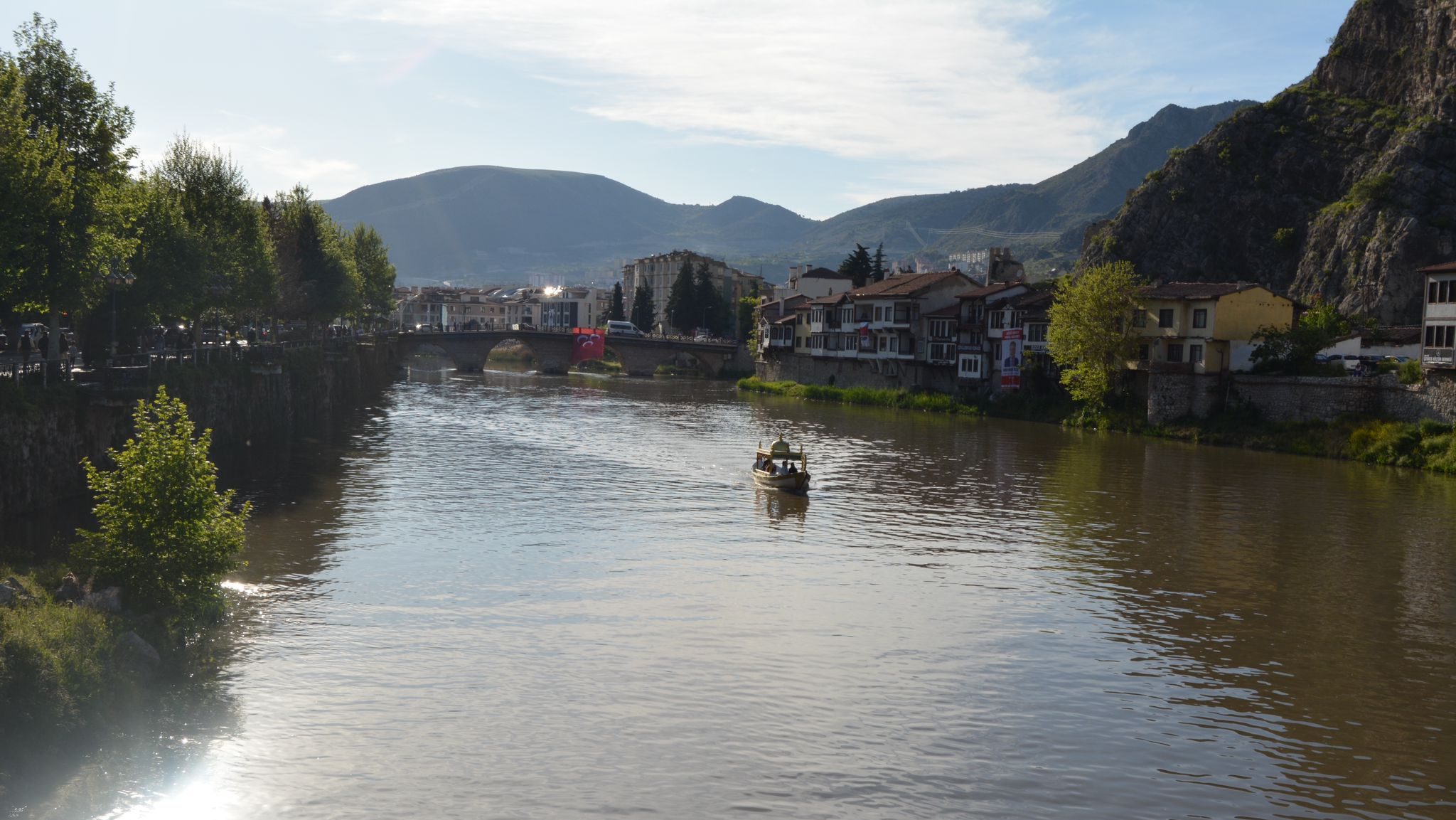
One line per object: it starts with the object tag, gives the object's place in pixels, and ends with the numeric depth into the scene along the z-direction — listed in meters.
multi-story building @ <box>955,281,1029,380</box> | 93.31
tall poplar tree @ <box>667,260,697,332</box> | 170.88
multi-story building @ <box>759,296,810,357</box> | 121.62
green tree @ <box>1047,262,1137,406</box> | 76.94
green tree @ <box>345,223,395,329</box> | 122.31
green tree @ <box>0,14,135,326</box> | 35.59
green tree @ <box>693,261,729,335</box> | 172.12
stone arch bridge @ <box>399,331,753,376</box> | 141.50
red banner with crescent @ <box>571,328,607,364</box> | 147.50
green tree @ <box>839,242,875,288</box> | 140.75
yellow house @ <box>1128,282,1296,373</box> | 73.25
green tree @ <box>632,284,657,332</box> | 187.50
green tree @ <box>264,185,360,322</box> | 86.12
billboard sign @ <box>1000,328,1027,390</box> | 89.19
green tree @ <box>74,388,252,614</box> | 22.58
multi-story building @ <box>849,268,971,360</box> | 101.75
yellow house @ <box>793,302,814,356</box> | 118.50
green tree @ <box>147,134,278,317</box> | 60.31
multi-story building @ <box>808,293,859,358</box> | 109.81
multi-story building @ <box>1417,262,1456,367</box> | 58.06
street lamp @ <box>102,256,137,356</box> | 43.54
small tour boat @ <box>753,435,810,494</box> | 46.69
